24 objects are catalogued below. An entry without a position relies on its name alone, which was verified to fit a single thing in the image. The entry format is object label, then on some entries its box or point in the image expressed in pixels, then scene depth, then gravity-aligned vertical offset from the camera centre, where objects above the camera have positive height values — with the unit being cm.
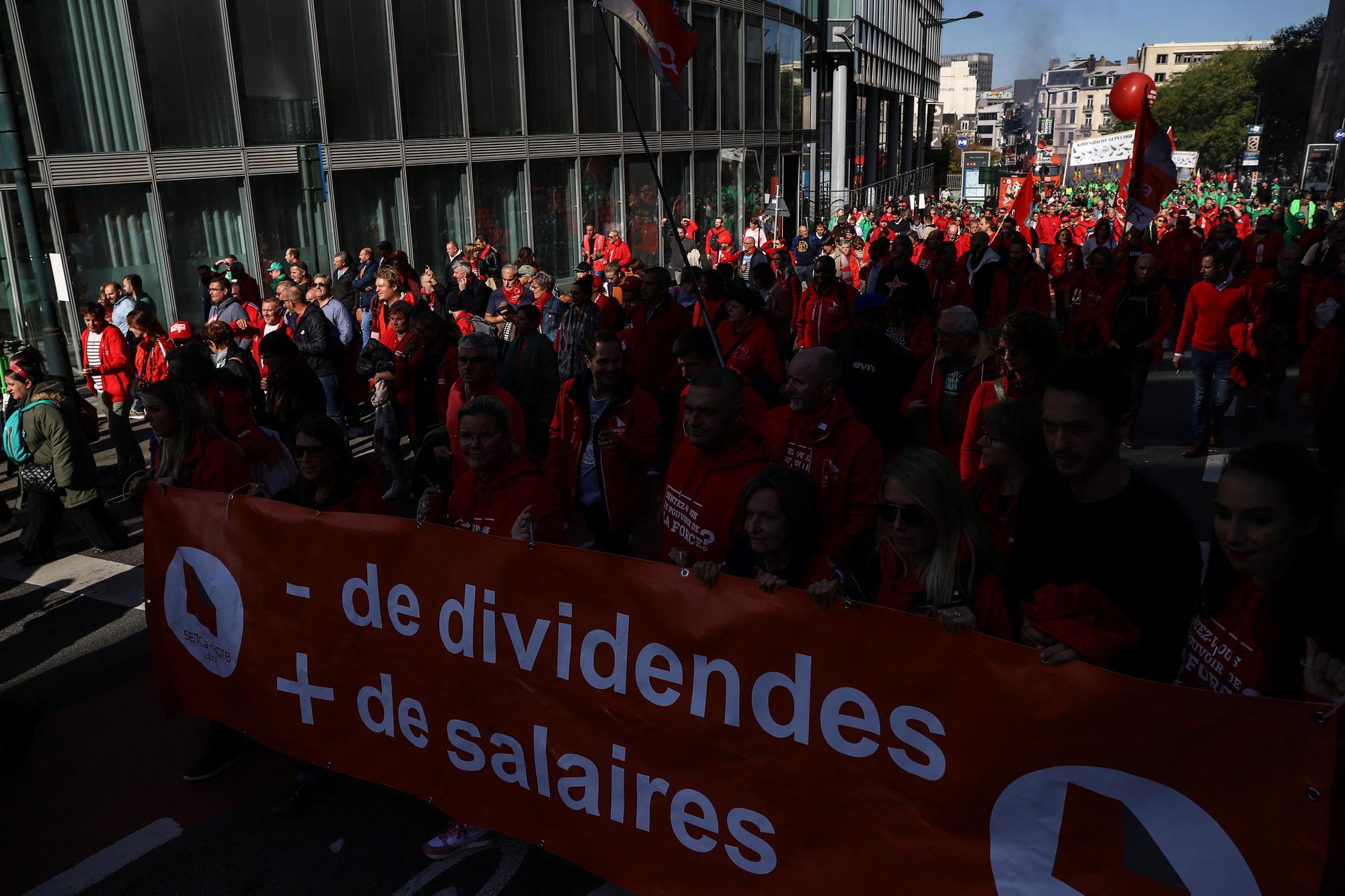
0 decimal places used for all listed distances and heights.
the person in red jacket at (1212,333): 902 -153
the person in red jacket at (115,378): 945 -173
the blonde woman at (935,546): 293 -111
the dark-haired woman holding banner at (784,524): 341 -116
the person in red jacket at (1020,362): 536 -102
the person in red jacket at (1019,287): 1091 -131
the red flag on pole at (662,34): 848 +118
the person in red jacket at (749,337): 793 -128
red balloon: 1691 +111
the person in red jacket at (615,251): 1673 -127
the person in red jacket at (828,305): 1013 -133
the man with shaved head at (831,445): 435 -117
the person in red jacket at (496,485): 402 -121
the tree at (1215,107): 9400 +504
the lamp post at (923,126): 7838 +320
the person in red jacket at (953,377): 578 -118
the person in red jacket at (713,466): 412 -118
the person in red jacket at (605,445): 545 -144
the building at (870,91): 4662 +409
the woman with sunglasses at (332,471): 419 -117
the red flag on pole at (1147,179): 1058 -18
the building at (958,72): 19712 +1792
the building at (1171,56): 19025 +1935
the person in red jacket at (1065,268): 1164 -145
